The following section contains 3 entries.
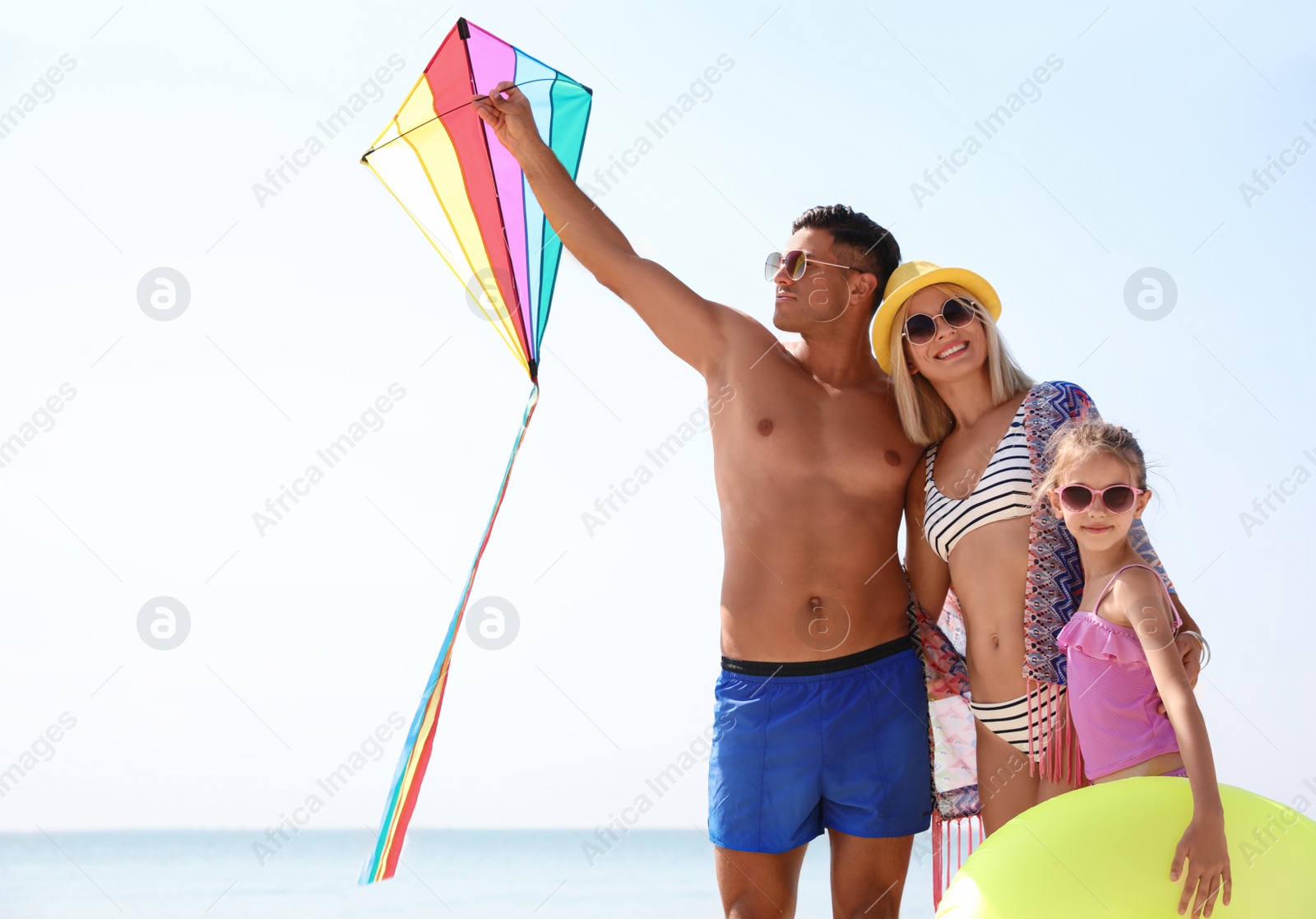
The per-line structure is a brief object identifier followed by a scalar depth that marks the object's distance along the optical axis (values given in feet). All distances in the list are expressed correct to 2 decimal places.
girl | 7.37
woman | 8.77
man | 9.66
